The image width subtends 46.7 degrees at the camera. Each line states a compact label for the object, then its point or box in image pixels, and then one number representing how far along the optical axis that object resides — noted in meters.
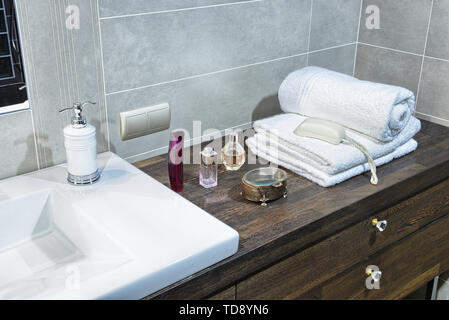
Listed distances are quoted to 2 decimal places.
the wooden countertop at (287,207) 1.01
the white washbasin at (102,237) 0.91
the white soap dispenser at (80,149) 1.13
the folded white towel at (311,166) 1.28
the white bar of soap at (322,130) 1.33
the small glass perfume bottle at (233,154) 1.33
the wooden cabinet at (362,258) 1.14
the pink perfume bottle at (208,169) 1.24
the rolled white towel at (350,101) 1.31
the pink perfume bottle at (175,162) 1.20
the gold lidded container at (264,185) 1.18
